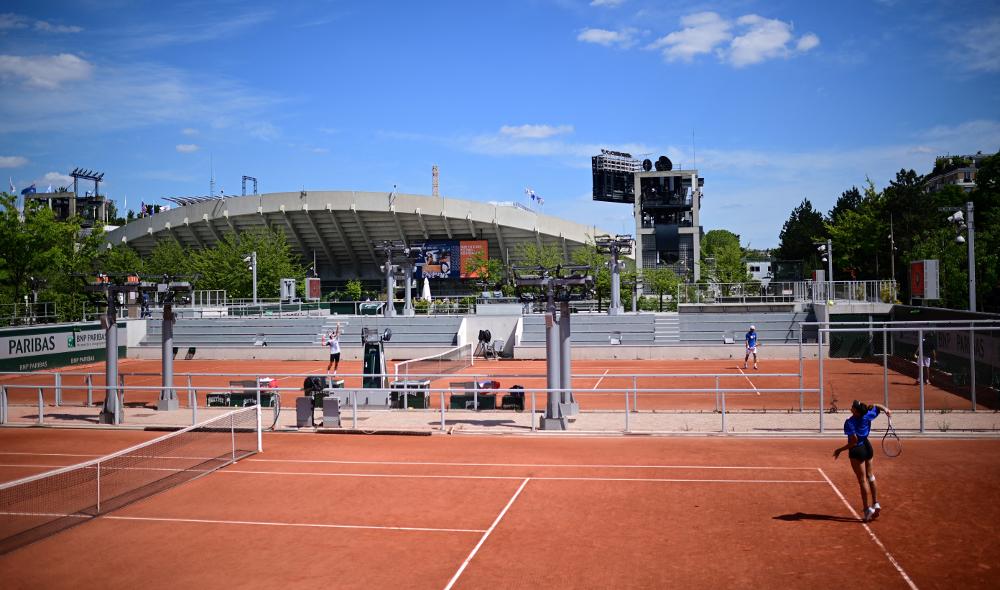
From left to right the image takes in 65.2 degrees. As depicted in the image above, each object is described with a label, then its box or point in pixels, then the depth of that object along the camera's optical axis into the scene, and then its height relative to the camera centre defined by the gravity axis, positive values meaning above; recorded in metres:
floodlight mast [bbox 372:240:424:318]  48.84 +2.21
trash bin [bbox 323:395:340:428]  21.80 -3.26
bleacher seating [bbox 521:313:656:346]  43.56 -2.12
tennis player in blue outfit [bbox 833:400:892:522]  12.09 -2.49
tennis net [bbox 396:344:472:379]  25.67 -2.65
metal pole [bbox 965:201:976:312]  26.05 +1.06
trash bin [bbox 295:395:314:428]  21.91 -3.20
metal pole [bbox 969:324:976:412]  19.97 -2.01
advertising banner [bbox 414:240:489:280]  89.56 +4.45
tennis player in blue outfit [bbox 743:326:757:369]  34.69 -2.34
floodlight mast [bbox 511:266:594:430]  20.86 -1.28
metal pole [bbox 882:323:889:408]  20.30 -2.48
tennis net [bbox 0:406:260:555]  12.75 -3.57
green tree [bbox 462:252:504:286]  76.69 +2.62
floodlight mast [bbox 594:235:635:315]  47.66 +2.06
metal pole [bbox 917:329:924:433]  19.41 -1.72
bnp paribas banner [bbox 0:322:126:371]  40.06 -2.49
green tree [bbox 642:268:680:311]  68.00 +0.97
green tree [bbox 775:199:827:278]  92.06 +6.54
